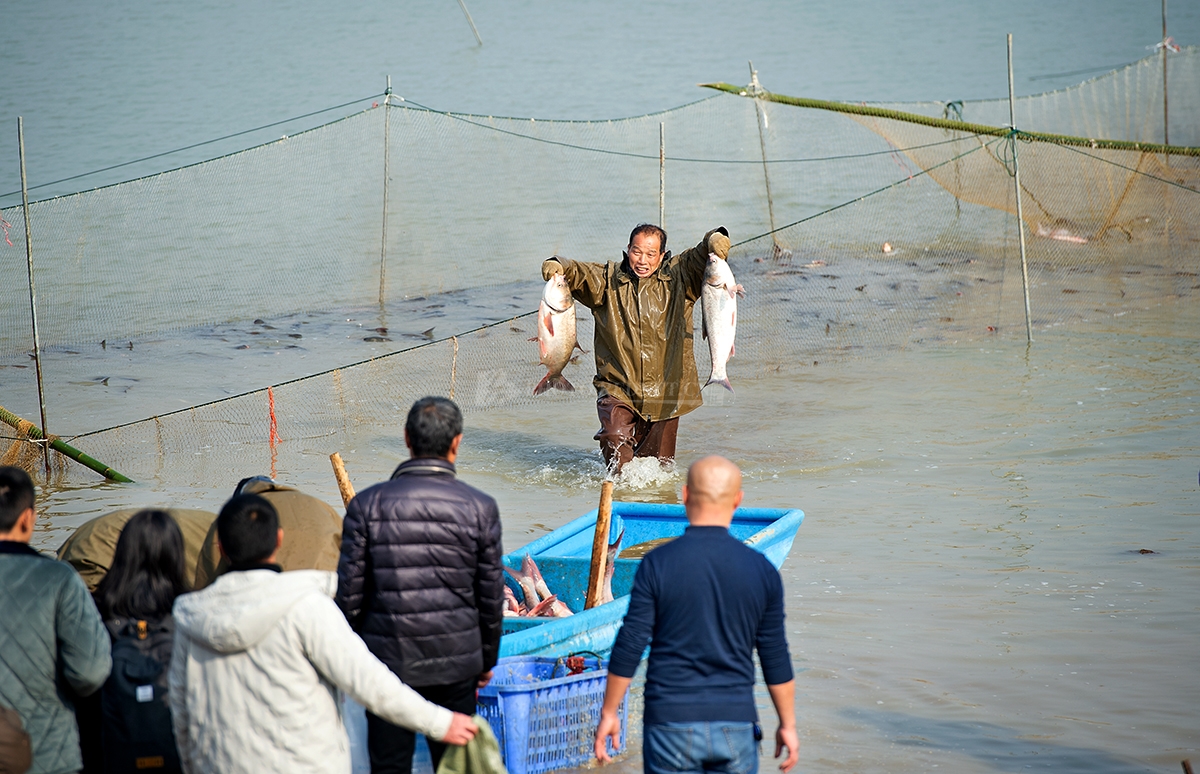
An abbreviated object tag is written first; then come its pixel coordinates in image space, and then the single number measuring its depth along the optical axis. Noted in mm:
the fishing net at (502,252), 18375
